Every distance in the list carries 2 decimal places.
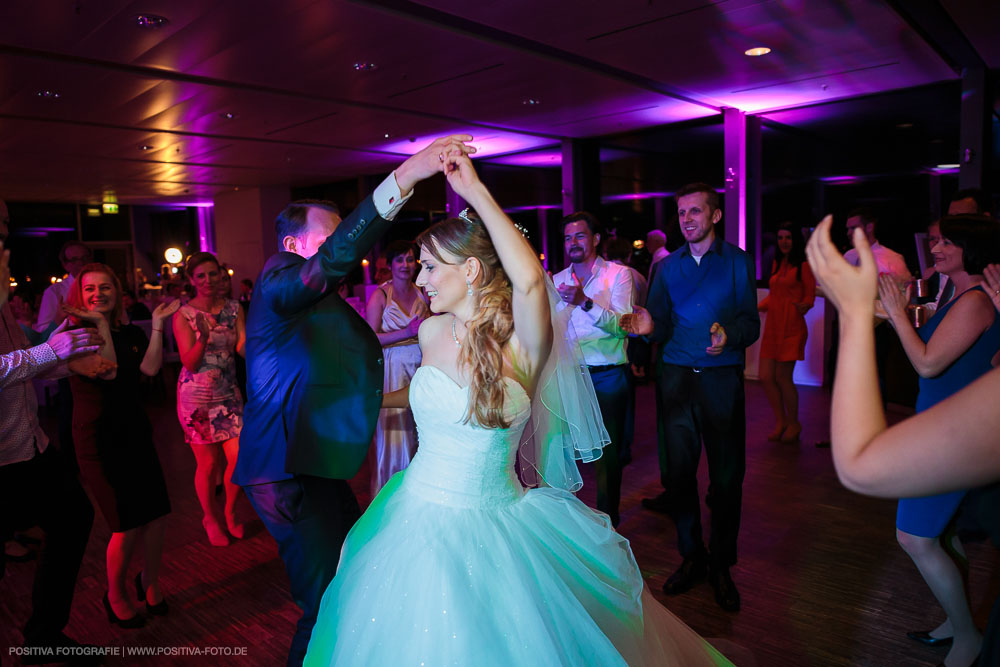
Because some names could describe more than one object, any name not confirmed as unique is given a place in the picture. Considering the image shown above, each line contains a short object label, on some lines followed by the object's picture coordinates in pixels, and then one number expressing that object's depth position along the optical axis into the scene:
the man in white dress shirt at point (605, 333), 3.45
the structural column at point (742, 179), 8.41
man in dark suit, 1.99
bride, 1.54
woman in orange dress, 5.38
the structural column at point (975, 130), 6.58
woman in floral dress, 3.50
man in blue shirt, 2.90
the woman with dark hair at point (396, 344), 3.85
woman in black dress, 2.72
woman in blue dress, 2.23
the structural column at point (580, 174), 10.17
